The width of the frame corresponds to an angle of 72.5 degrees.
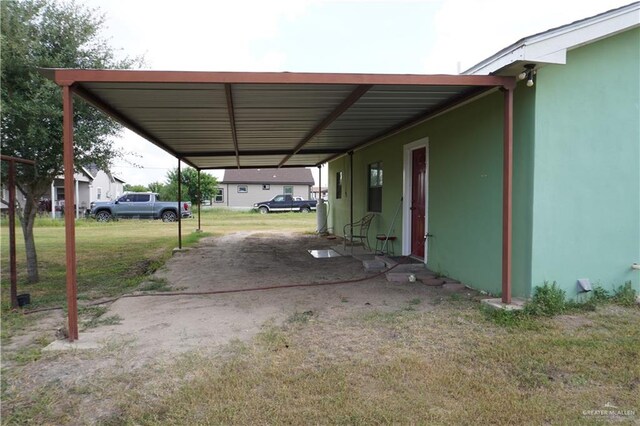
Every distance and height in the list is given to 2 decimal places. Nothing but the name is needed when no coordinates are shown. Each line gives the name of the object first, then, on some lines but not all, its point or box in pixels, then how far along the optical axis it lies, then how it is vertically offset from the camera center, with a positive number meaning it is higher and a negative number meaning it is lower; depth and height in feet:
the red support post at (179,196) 41.39 +0.34
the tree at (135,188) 145.87 +4.30
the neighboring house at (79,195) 87.62 +1.11
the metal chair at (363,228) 35.09 -2.56
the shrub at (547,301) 15.78 -3.89
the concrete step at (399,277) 22.83 -4.14
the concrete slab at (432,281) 21.52 -4.14
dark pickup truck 108.68 -1.44
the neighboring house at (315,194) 158.81 +1.88
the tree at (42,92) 21.53 +5.46
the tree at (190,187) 112.98 +3.46
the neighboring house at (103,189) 108.51 +3.18
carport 13.96 +4.13
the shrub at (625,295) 17.11 -3.93
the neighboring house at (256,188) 125.39 +3.24
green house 16.61 +1.55
